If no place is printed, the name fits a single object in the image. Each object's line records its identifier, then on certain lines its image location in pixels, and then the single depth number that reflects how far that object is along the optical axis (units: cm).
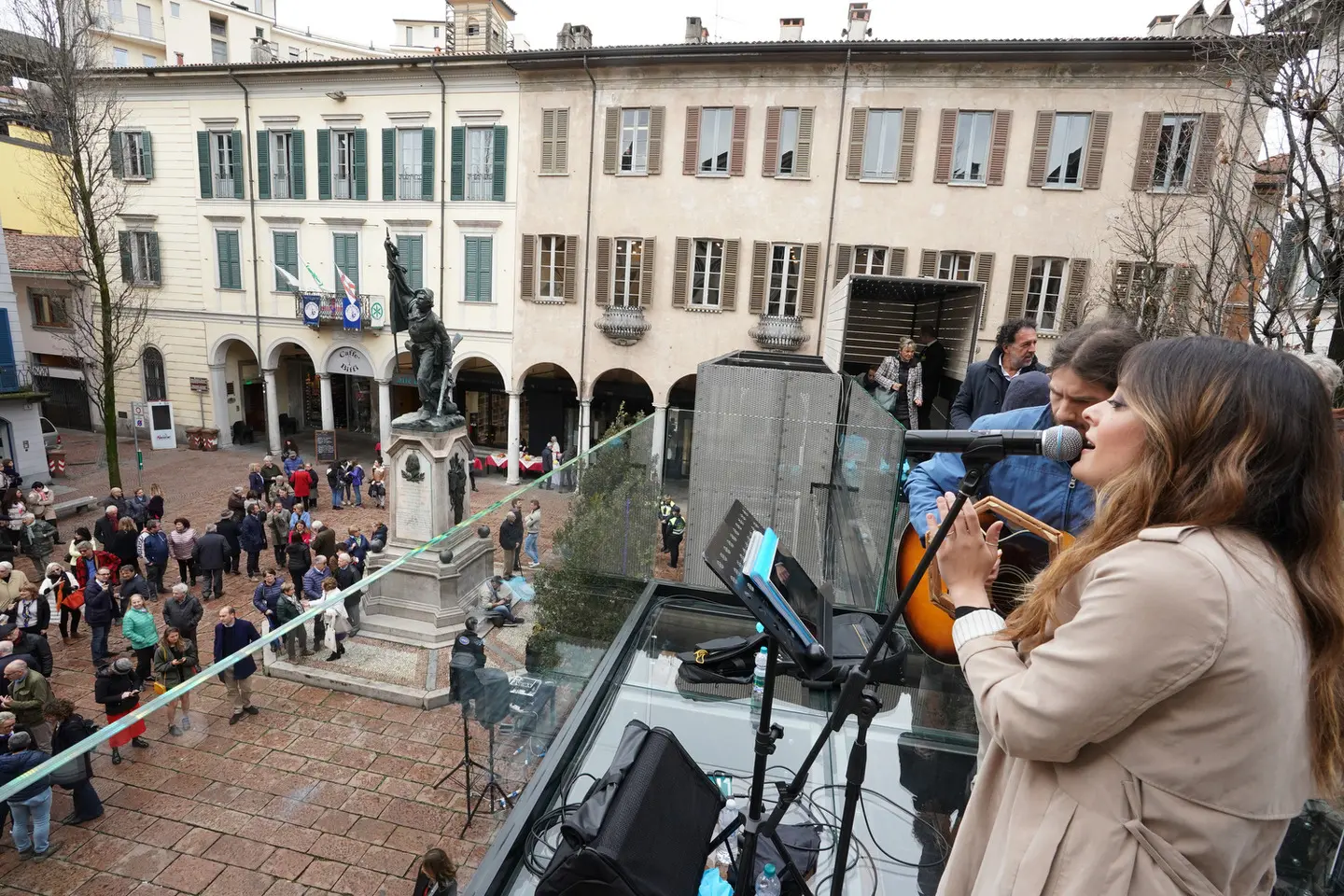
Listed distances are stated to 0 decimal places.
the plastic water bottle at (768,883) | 256
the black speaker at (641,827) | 192
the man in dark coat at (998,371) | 439
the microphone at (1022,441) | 150
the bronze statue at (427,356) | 990
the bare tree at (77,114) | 1318
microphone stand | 159
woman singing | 96
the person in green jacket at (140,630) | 649
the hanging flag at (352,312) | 1867
